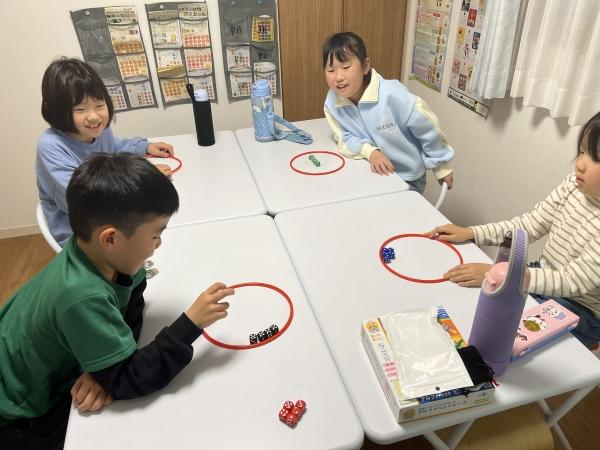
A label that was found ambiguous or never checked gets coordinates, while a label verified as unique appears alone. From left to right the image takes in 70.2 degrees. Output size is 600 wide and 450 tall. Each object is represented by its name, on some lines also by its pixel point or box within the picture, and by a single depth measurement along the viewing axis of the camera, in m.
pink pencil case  0.81
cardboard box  0.69
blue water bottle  1.82
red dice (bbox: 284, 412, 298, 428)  0.71
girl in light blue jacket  1.62
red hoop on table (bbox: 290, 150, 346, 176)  1.58
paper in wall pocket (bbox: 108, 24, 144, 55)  2.11
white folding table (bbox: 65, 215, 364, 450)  0.70
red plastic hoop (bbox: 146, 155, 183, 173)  1.66
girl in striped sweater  1.00
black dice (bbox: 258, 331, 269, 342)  0.88
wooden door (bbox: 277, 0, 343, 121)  2.24
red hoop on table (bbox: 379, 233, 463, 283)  1.03
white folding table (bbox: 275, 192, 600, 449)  0.76
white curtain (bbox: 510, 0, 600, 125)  1.31
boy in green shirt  0.75
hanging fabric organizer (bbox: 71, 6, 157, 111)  2.07
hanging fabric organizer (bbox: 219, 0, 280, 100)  2.18
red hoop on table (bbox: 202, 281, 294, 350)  0.86
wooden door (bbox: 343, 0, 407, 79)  2.32
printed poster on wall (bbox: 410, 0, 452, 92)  2.09
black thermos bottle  1.82
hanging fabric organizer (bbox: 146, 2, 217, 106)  2.13
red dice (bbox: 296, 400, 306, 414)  0.74
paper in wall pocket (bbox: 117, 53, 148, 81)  2.18
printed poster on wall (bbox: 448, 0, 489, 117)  1.83
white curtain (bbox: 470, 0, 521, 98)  1.54
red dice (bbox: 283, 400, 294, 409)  0.74
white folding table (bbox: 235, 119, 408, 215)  1.42
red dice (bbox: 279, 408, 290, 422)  0.72
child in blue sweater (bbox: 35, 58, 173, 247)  1.34
